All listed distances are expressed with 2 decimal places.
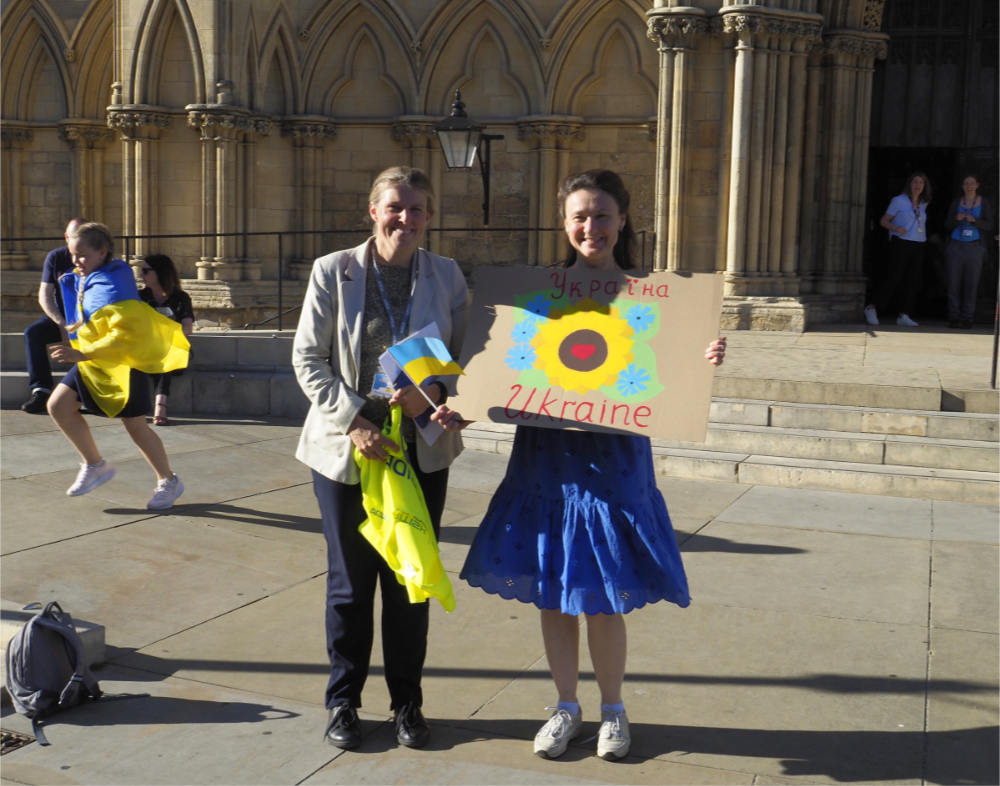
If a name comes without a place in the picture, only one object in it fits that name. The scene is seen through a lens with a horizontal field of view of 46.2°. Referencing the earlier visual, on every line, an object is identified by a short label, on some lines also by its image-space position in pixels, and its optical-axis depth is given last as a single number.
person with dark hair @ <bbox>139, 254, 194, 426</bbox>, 9.33
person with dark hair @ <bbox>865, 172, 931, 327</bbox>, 13.24
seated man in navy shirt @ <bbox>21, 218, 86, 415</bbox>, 8.69
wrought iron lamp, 11.48
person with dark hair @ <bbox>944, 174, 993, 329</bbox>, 13.04
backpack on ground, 3.86
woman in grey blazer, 3.68
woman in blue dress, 3.55
